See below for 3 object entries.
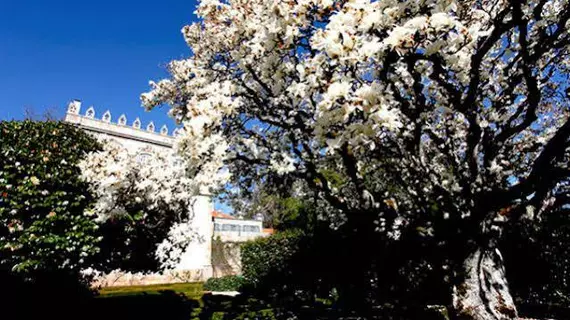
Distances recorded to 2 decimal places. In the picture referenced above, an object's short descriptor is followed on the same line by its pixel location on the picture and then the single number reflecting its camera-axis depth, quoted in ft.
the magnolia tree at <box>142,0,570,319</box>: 10.50
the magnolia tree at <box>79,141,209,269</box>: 18.54
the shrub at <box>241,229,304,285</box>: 52.21
